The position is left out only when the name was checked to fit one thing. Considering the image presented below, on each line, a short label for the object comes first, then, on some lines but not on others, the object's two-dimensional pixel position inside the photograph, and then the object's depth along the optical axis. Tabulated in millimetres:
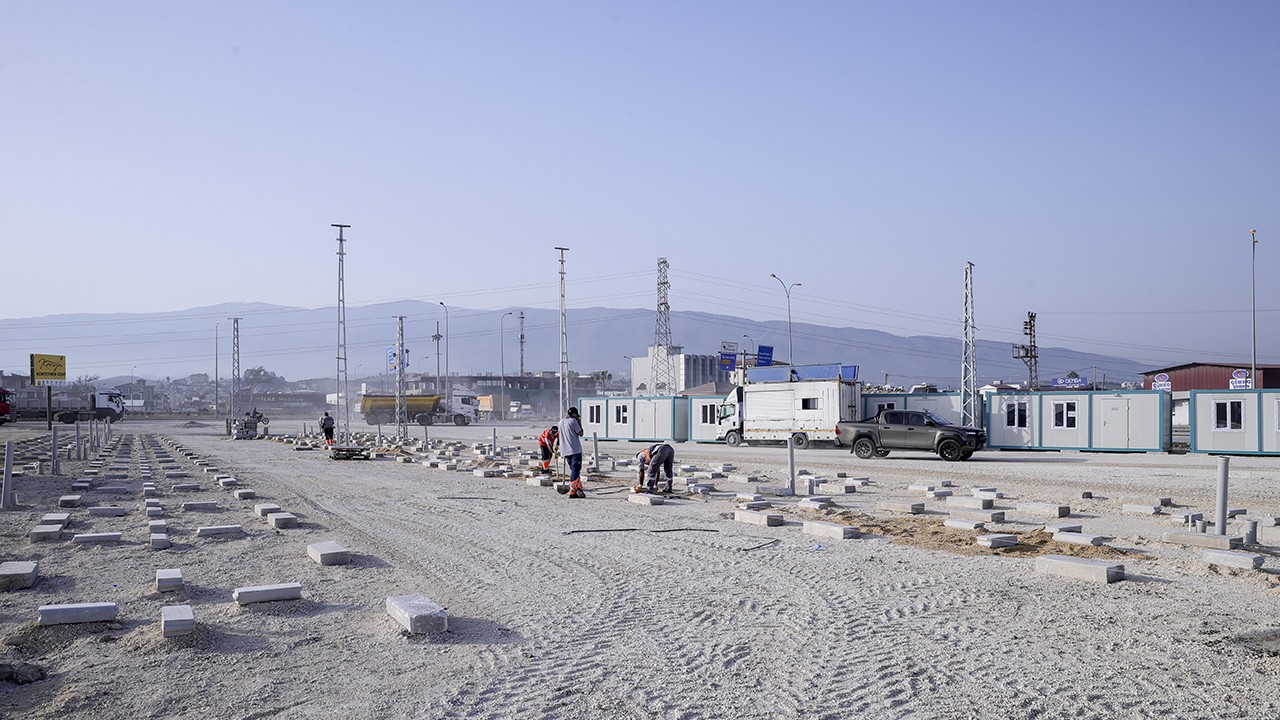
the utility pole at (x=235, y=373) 62062
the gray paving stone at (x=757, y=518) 12555
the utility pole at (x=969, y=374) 34188
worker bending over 17359
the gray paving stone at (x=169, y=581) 8250
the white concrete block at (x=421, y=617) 6773
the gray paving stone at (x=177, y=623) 6555
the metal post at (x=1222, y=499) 10961
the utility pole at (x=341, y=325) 29859
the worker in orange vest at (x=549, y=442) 19844
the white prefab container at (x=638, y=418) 43969
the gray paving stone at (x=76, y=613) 6922
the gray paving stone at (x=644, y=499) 15461
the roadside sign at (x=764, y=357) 64750
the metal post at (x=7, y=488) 14734
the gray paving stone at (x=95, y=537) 11023
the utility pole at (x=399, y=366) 39909
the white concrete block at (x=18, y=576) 8461
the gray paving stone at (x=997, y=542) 10656
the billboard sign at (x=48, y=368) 37441
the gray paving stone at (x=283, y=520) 12766
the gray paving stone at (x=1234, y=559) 9016
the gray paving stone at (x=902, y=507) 14524
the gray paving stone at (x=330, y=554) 9805
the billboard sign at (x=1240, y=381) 49188
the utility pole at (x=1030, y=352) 72250
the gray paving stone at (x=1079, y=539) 10734
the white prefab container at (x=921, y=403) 36656
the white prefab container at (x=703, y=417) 42125
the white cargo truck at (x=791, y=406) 35719
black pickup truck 28844
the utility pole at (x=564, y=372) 23062
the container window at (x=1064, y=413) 33000
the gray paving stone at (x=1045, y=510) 14180
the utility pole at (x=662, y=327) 61744
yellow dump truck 72812
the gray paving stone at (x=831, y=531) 11406
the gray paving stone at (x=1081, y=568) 8562
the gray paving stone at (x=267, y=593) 7688
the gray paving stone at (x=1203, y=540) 10597
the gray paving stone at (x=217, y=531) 11805
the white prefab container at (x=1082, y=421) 31156
